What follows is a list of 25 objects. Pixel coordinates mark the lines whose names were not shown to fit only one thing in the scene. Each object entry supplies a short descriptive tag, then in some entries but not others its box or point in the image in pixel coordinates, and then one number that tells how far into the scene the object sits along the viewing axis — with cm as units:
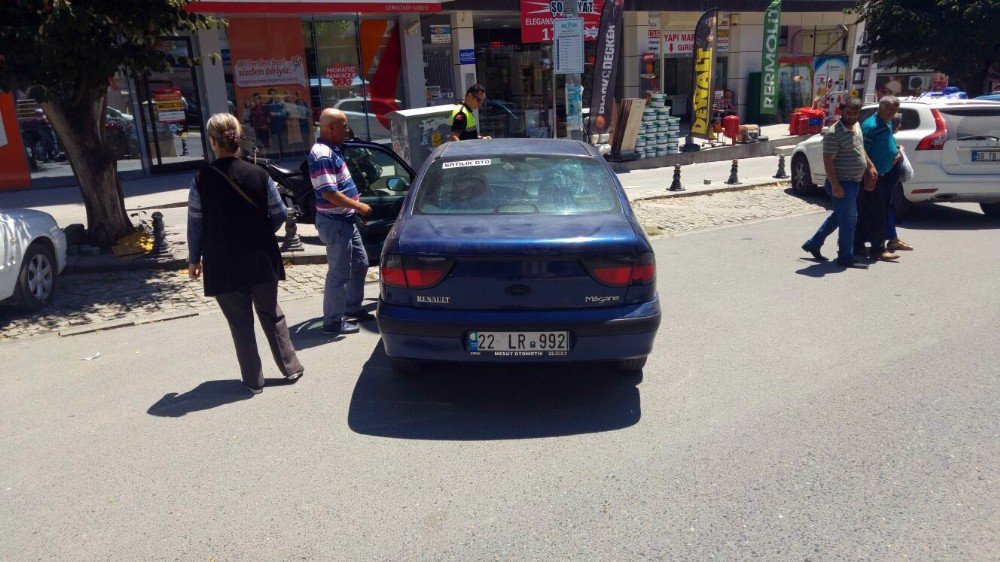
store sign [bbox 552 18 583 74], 1316
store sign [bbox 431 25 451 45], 1986
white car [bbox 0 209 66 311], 668
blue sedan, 436
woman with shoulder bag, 477
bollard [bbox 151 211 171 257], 872
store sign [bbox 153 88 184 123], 1585
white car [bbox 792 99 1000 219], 965
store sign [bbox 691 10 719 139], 1811
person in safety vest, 856
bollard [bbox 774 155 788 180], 1403
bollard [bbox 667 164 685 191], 1289
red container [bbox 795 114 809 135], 2092
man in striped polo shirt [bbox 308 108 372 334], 580
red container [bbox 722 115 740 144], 1925
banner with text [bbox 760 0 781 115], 2047
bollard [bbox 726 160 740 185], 1352
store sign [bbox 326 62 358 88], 1798
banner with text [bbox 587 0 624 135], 1736
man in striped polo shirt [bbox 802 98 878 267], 759
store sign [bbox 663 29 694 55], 2495
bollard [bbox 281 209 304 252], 885
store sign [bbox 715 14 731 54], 2512
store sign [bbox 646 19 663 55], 2422
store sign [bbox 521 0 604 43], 1934
